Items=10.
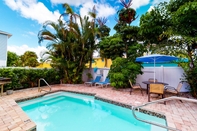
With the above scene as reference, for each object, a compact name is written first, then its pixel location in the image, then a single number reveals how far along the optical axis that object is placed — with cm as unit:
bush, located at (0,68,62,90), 767
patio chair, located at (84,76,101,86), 1095
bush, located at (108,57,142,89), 820
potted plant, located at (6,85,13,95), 717
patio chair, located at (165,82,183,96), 576
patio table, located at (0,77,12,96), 635
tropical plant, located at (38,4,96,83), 1061
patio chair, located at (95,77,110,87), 1002
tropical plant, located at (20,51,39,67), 2402
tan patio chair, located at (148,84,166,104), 543
